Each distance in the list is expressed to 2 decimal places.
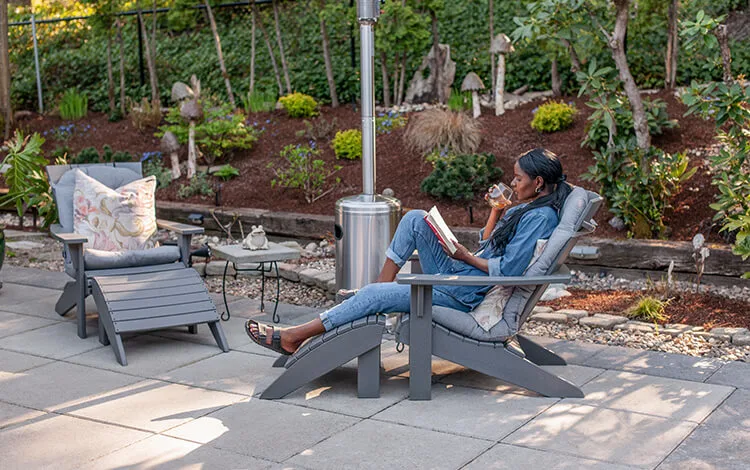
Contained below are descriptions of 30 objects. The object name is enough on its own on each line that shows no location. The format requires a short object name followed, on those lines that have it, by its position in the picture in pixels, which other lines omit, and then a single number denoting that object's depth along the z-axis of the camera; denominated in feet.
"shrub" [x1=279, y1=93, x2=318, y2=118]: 36.63
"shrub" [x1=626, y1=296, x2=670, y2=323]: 18.34
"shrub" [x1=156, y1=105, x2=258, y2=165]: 33.68
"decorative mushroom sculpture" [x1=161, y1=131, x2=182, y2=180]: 33.71
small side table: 19.19
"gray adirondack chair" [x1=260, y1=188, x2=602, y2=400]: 13.78
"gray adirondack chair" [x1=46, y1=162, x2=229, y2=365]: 16.87
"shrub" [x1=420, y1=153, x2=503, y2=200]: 27.61
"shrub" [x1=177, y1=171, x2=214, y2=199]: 32.27
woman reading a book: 14.01
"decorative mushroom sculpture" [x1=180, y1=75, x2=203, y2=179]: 33.60
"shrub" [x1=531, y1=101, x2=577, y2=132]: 29.99
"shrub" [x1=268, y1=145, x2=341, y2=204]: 30.40
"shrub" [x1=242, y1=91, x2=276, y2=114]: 38.37
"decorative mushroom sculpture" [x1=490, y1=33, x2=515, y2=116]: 33.35
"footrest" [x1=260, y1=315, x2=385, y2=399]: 13.91
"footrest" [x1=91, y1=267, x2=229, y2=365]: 16.69
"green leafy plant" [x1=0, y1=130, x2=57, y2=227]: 25.96
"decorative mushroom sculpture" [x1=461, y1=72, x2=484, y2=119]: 32.83
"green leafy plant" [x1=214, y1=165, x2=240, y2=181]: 33.12
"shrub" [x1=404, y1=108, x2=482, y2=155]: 29.76
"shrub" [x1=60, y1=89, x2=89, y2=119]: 43.45
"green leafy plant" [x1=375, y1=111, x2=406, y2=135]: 33.24
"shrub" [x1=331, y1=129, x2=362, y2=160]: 32.12
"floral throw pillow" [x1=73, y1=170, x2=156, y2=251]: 19.54
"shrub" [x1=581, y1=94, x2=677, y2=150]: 26.09
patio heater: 18.67
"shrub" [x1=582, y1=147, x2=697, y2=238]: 23.41
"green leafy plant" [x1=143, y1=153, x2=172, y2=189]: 33.81
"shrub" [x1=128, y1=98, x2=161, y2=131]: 38.96
